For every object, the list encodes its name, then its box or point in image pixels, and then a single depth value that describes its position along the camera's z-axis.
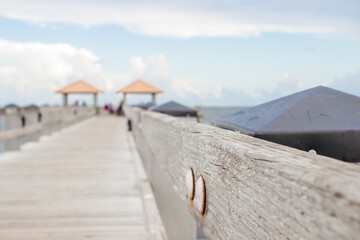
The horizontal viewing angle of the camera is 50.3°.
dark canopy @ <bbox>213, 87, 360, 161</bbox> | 1.44
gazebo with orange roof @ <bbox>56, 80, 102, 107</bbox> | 44.38
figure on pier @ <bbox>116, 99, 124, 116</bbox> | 38.90
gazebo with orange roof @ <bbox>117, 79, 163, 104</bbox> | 42.09
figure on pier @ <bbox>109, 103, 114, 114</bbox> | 43.69
